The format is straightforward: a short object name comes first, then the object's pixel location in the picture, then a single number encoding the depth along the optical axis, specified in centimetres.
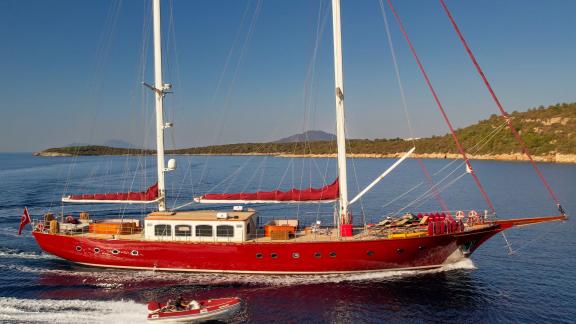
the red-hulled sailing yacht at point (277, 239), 2211
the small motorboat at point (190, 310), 1809
